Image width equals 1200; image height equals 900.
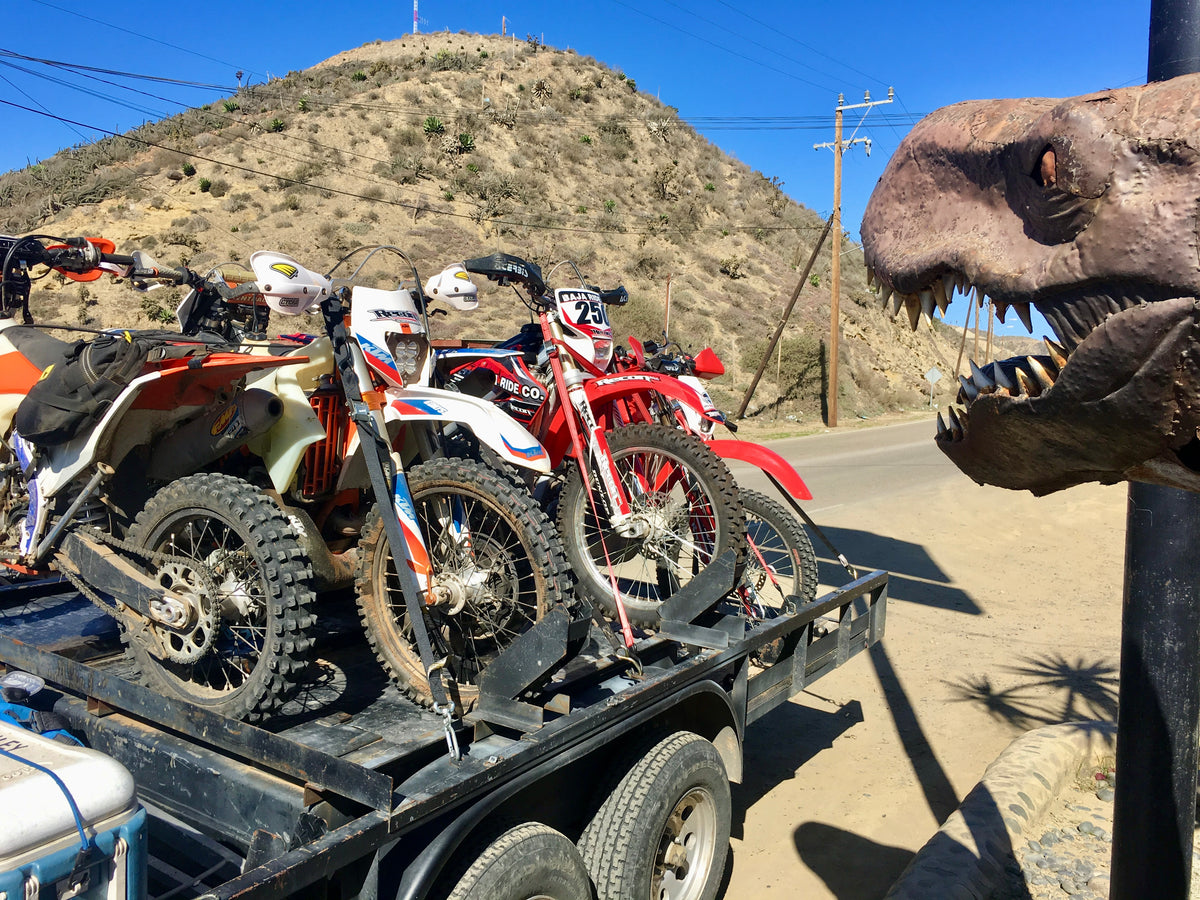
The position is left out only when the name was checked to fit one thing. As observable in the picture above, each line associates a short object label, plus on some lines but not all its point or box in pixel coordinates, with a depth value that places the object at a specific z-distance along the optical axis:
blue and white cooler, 1.73
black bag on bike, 3.42
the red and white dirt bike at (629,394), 4.66
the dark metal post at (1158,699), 2.44
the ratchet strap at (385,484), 2.86
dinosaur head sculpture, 1.32
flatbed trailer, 2.29
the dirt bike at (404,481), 3.33
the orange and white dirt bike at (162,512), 3.14
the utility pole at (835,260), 25.92
